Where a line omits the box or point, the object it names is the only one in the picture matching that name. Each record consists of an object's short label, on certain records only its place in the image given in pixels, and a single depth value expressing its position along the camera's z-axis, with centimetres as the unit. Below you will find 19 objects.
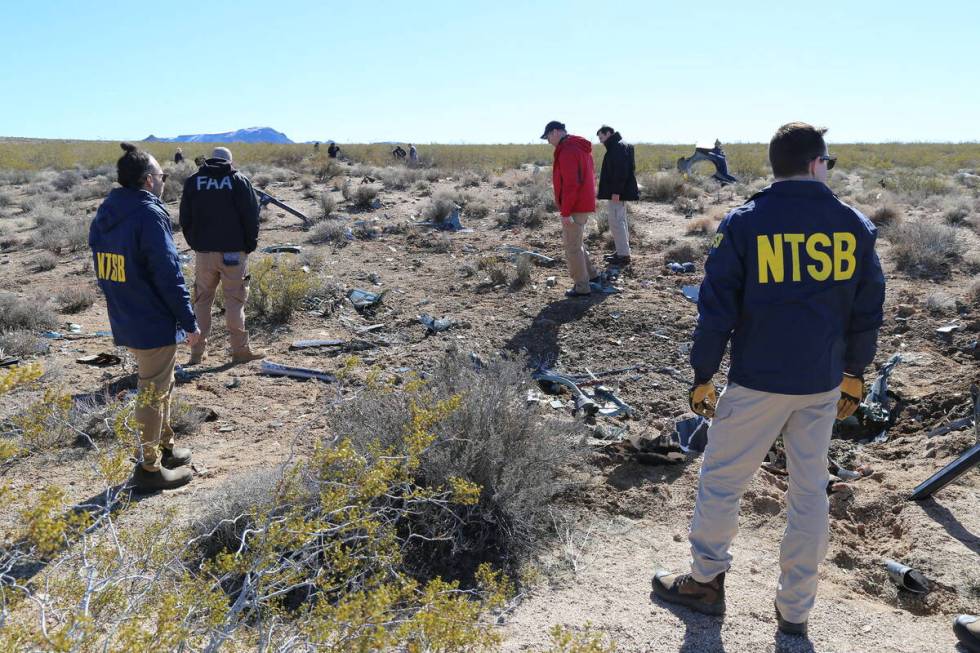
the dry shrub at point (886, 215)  1232
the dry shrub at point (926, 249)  923
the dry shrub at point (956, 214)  1266
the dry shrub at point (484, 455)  357
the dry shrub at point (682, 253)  1035
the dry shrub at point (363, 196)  1548
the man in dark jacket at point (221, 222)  609
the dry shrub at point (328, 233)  1206
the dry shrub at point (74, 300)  862
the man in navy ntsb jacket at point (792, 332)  270
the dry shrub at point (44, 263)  1109
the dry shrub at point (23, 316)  765
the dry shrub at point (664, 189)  1658
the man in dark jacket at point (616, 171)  927
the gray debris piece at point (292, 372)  644
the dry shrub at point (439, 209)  1368
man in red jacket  808
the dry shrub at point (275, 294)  790
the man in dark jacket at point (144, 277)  393
